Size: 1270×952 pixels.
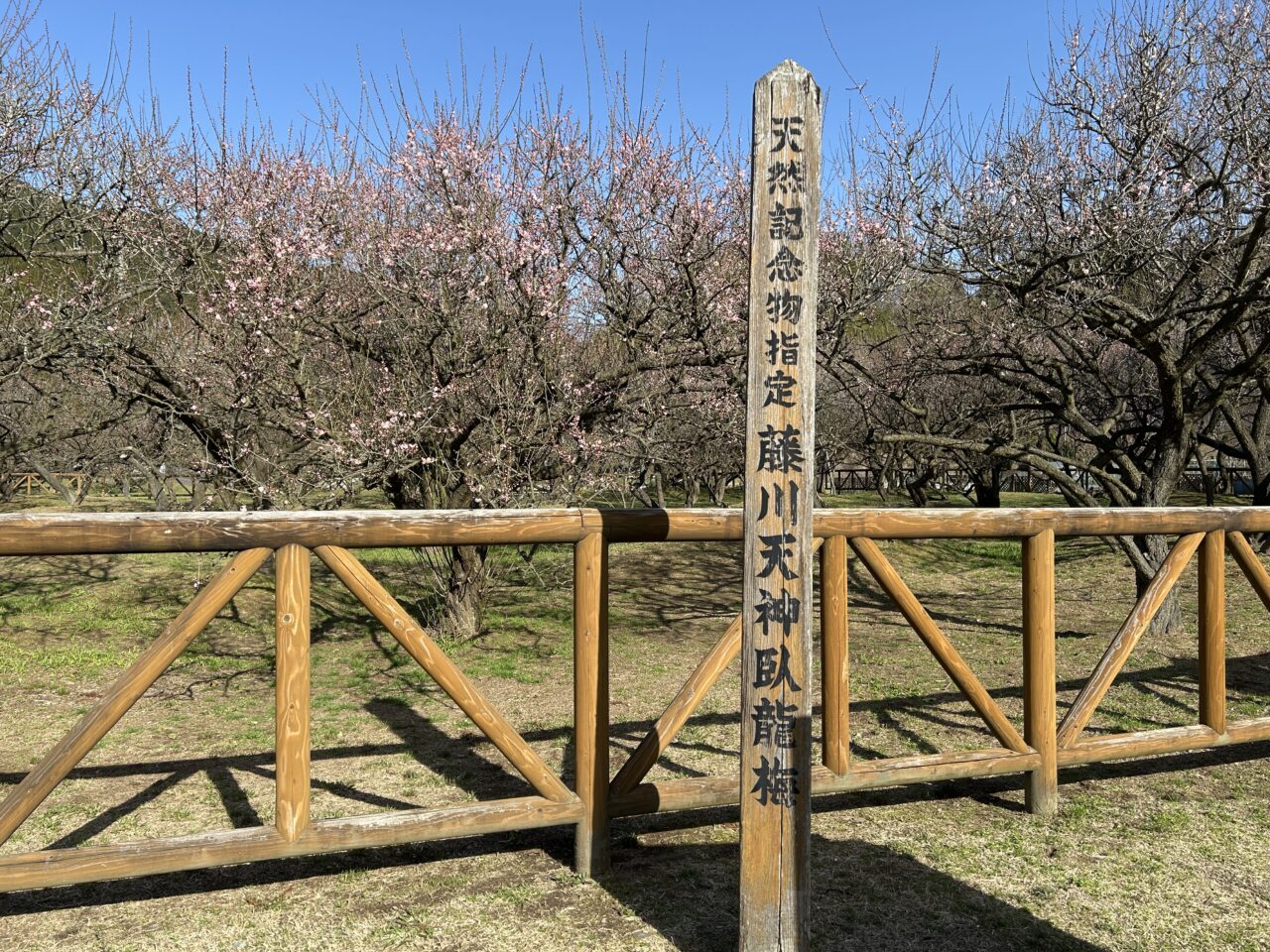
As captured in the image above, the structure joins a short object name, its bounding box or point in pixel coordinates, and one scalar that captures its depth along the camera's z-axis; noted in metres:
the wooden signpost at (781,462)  3.04
